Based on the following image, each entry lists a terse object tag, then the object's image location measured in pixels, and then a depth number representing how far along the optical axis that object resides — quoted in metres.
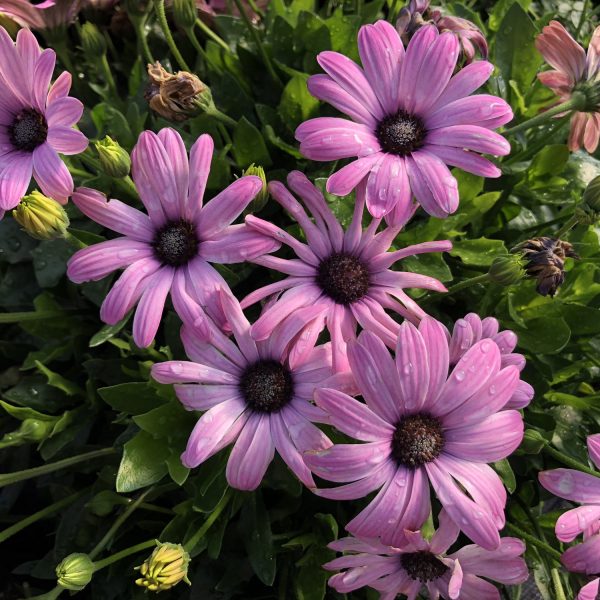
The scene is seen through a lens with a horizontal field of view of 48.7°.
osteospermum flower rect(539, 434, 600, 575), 0.17
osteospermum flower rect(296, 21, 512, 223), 0.17
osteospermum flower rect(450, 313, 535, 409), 0.18
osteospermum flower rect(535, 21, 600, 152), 0.22
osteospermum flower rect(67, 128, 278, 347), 0.17
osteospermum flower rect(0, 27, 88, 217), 0.18
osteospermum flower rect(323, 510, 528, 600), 0.18
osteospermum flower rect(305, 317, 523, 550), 0.16
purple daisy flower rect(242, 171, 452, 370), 0.18
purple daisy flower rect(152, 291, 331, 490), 0.17
